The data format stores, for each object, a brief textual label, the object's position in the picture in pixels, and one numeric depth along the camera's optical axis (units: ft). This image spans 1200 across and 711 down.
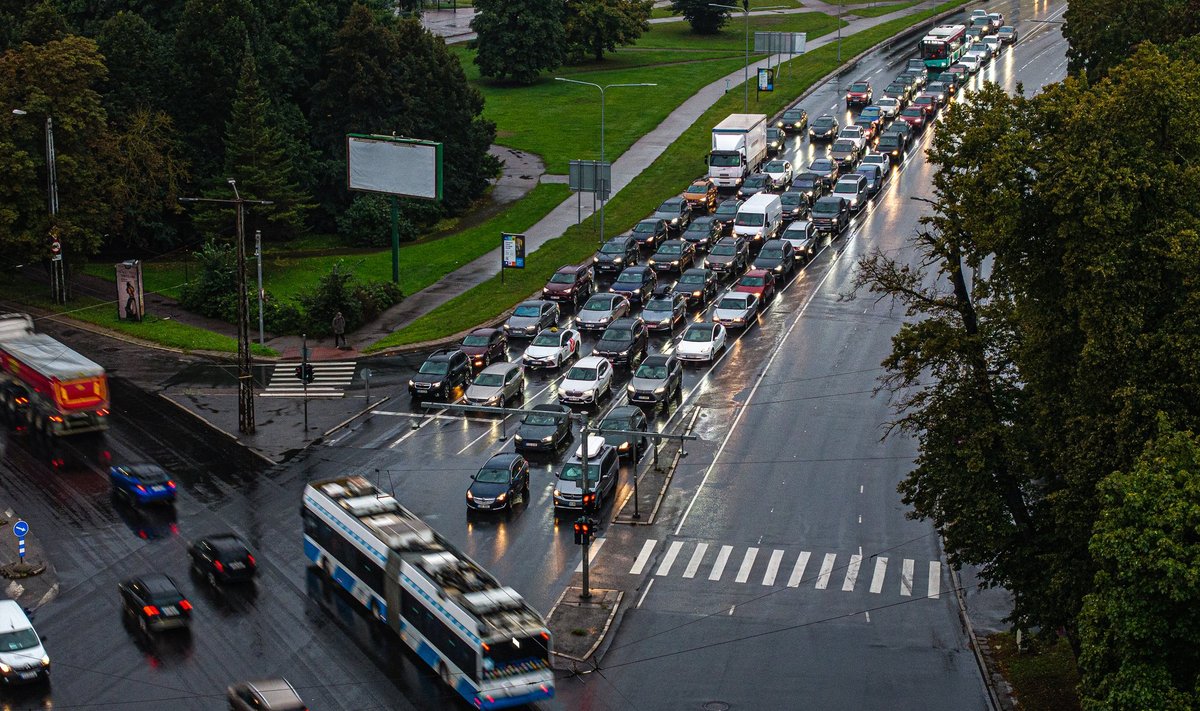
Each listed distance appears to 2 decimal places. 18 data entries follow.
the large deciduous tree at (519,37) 444.96
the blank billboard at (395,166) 285.64
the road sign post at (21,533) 165.07
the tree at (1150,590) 109.09
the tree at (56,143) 264.52
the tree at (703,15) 517.55
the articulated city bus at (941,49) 431.43
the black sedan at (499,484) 183.21
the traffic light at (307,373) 213.05
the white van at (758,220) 297.74
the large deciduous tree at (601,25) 472.85
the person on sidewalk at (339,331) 248.11
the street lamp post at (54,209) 265.54
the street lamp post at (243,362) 203.62
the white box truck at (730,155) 339.36
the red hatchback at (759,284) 265.42
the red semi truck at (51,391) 206.49
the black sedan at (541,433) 203.51
